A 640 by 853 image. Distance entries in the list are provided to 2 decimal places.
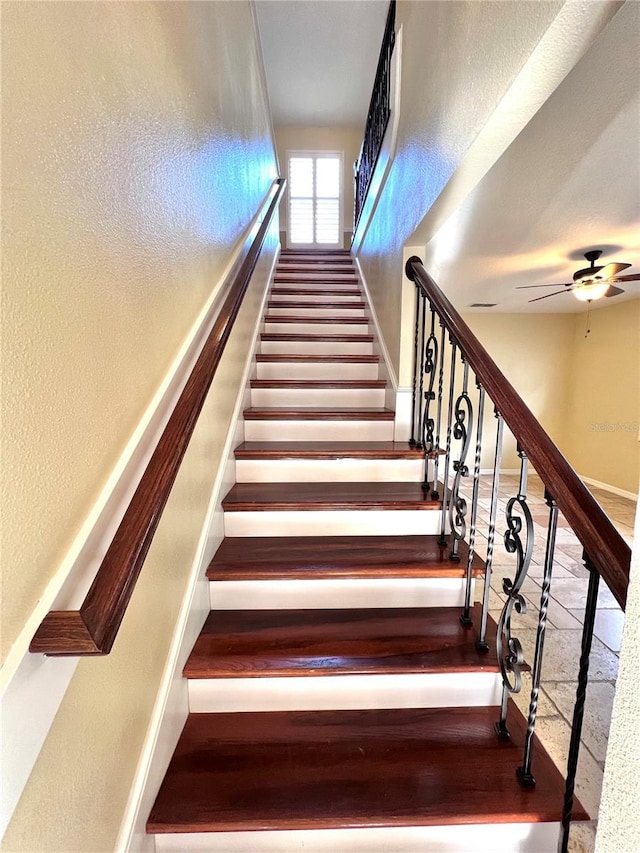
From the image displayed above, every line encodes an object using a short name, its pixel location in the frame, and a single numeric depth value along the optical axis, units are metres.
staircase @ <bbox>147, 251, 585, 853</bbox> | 0.95
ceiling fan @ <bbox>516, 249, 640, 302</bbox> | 2.81
